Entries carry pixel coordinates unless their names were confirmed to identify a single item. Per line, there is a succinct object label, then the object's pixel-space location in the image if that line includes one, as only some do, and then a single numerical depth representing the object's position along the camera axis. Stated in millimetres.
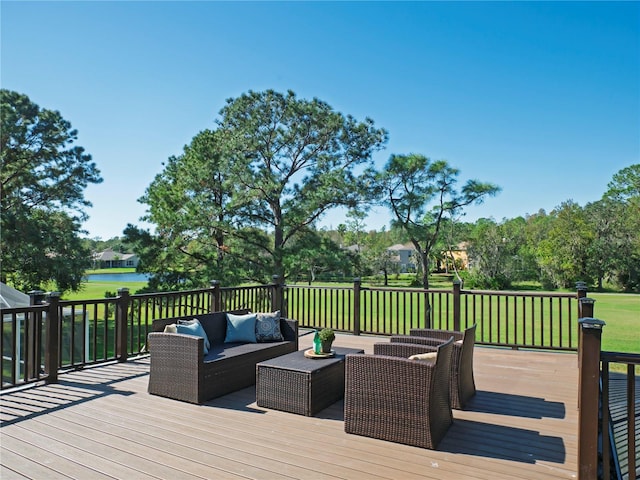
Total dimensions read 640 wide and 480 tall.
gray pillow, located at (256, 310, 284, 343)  4855
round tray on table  3943
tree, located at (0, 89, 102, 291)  12664
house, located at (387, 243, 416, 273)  54275
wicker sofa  3764
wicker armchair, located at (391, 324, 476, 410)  3588
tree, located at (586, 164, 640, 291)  27281
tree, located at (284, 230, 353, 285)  13938
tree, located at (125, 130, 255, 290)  14062
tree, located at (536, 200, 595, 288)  28844
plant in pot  3982
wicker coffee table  3482
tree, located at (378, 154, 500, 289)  17281
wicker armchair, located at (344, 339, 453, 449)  2812
